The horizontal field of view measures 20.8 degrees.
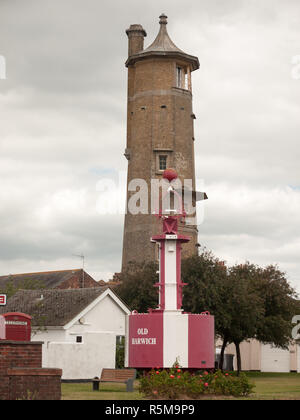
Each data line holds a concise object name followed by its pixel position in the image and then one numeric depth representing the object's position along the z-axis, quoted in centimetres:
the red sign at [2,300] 2172
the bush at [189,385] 2498
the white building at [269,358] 7531
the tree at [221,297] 5162
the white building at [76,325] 4206
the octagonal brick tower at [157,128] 6956
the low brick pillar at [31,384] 2019
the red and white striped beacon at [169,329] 3256
